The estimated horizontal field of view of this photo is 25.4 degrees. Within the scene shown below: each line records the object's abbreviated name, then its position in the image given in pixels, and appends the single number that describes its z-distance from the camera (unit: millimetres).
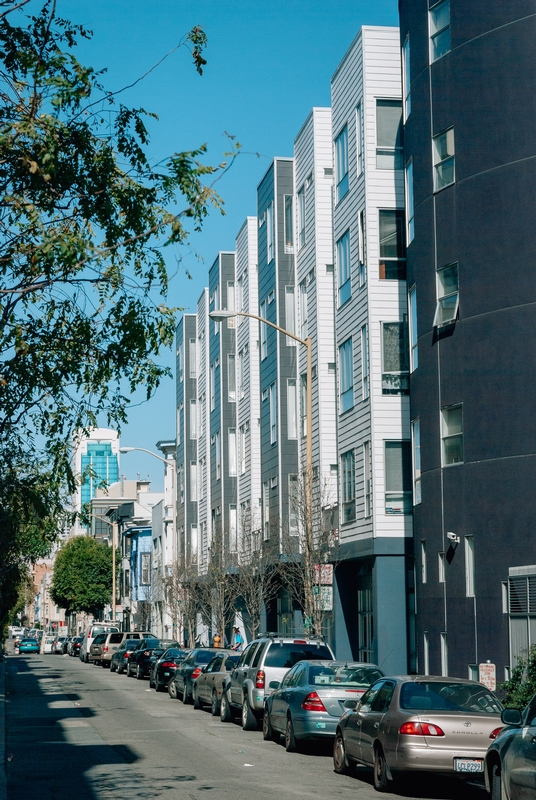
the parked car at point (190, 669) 32156
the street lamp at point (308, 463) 29750
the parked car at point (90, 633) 68250
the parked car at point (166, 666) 38125
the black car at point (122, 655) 52625
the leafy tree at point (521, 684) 18281
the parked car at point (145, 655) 46869
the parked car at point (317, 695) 18359
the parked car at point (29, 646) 96000
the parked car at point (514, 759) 10656
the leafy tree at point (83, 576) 106500
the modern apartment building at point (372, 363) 31891
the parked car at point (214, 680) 27703
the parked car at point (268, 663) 22875
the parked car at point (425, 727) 14094
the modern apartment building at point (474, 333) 25516
